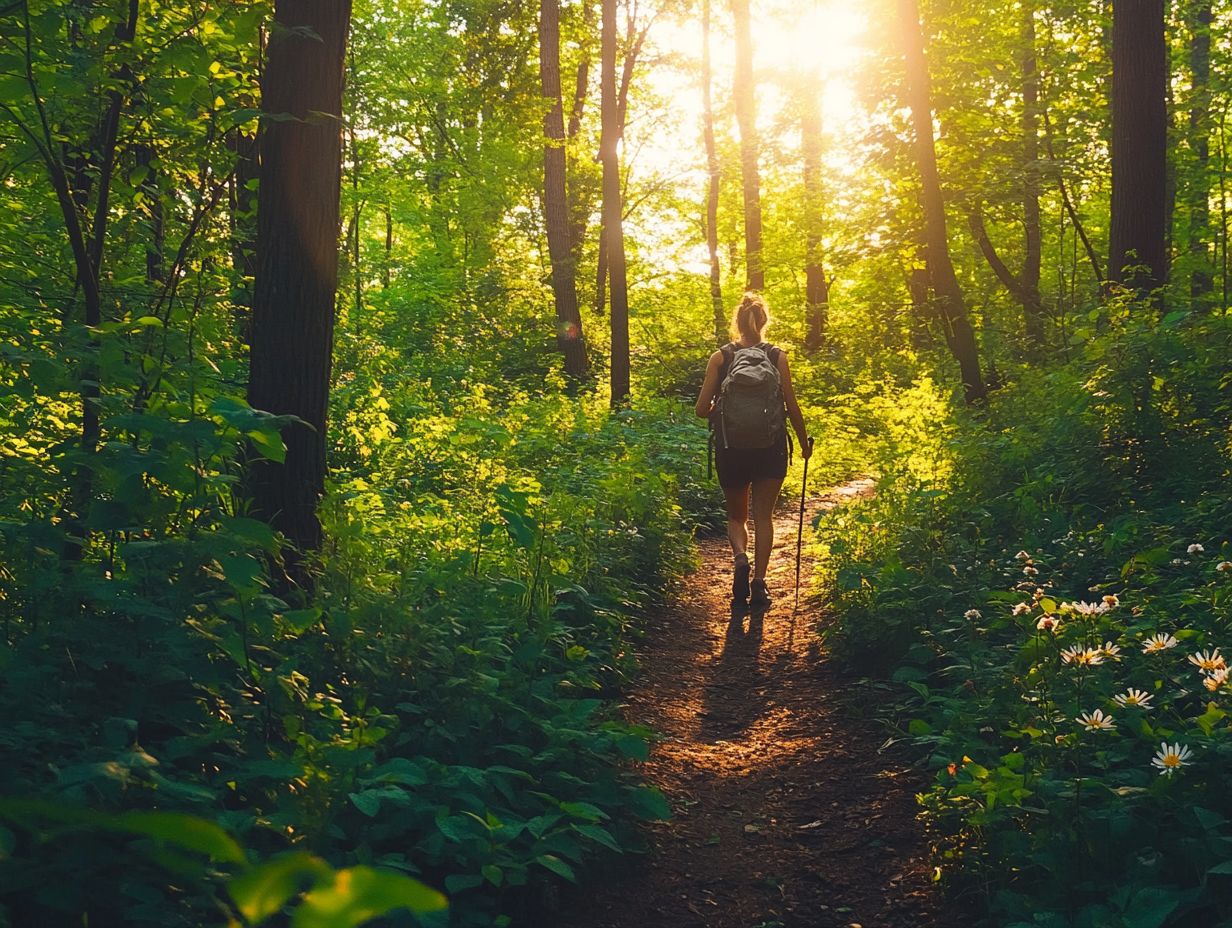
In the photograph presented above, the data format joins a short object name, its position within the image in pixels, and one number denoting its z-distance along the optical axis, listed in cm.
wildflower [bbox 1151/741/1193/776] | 276
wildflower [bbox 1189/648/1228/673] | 308
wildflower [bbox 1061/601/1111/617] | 344
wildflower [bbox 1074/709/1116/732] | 308
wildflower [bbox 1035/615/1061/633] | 343
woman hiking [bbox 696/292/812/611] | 706
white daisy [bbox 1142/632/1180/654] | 327
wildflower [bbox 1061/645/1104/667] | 318
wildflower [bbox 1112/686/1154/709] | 309
